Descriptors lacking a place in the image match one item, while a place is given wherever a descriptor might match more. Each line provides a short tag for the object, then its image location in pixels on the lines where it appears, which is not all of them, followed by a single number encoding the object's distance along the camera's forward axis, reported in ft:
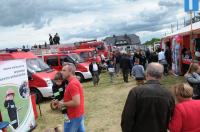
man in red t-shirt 8.87
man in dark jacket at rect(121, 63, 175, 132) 6.49
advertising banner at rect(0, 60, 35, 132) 12.86
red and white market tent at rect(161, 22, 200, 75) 27.74
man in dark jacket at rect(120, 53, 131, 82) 31.63
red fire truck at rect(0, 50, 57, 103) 23.82
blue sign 18.42
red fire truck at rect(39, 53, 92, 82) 34.56
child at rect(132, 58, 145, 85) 22.49
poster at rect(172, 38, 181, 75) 32.15
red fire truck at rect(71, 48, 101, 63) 39.96
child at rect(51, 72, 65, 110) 9.98
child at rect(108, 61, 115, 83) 33.45
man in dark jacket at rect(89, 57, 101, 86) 30.81
